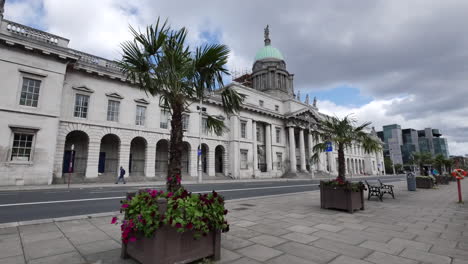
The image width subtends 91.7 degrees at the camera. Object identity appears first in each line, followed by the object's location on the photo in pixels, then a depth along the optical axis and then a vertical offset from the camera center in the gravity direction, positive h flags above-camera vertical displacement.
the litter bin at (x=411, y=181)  15.95 -1.07
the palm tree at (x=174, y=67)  4.74 +2.23
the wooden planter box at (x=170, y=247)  3.07 -1.17
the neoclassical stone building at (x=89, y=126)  17.58 +4.25
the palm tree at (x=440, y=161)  30.75 +0.72
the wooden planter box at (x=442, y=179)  23.10 -1.31
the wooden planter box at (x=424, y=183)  18.22 -1.35
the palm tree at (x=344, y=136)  9.55 +1.27
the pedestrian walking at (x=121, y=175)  20.95 -0.82
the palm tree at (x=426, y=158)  35.26 +1.26
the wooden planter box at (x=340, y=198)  7.96 -1.16
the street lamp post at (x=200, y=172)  24.95 -0.65
